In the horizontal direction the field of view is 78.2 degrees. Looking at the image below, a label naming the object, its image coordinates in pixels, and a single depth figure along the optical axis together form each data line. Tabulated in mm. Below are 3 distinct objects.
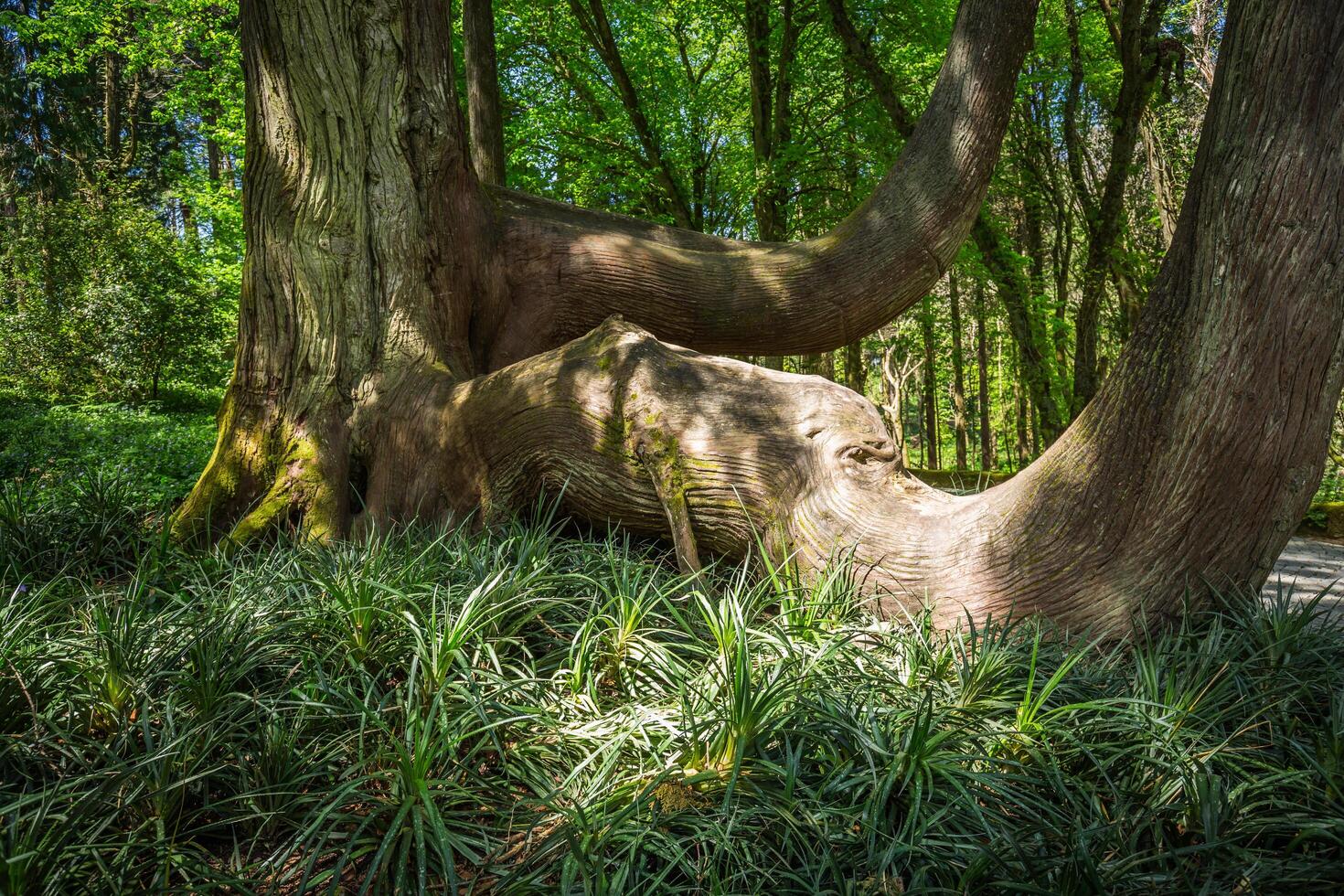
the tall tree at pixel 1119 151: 7918
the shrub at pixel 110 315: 11664
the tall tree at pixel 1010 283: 8664
